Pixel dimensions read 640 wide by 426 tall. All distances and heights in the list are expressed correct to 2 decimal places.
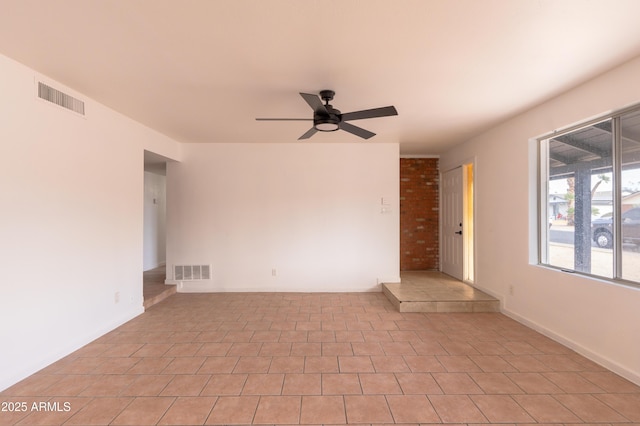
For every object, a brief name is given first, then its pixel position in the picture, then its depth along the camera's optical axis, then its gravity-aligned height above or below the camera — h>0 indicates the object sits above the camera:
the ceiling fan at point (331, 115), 2.63 +0.92
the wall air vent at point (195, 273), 5.21 -0.99
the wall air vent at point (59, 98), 2.67 +1.10
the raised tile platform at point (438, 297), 4.10 -1.15
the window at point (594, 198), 2.52 +0.18
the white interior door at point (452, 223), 5.50 -0.13
